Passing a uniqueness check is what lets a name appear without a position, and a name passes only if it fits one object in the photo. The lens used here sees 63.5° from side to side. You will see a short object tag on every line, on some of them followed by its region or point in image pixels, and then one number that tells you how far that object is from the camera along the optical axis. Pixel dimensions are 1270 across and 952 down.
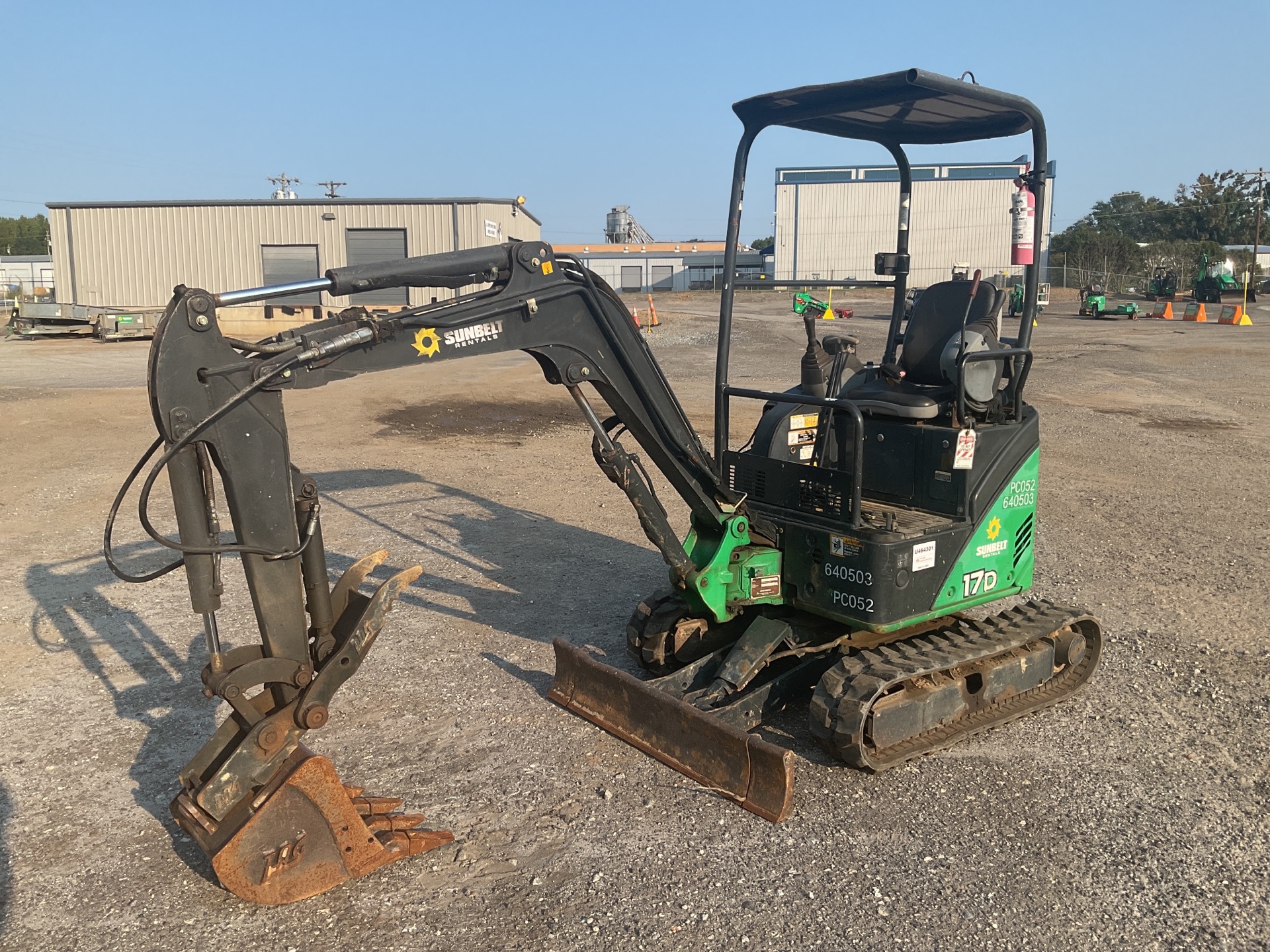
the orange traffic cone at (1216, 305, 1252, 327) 34.16
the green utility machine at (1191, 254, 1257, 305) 45.94
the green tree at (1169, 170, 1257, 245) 74.38
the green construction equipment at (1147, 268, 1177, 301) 49.97
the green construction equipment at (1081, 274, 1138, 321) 36.69
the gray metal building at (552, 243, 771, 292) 70.94
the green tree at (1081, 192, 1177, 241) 80.94
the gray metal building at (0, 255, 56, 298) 73.00
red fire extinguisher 5.60
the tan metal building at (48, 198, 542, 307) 37.44
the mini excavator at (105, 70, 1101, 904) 3.96
